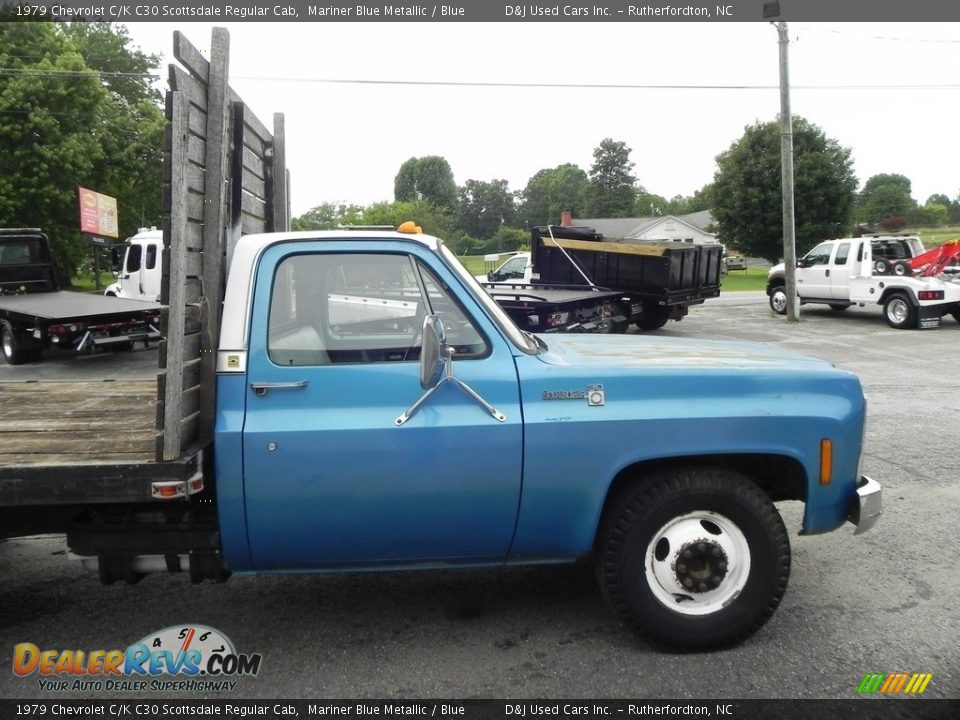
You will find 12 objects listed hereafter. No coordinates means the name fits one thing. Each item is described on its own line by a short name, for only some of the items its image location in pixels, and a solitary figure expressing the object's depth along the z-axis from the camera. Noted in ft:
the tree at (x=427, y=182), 327.47
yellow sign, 93.25
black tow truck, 42.91
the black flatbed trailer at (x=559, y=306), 43.32
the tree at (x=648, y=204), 360.07
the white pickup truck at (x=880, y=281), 55.93
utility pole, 64.95
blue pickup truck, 10.85
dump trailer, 51.26
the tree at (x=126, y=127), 112.16
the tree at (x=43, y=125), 94.79
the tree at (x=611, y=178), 338.95
